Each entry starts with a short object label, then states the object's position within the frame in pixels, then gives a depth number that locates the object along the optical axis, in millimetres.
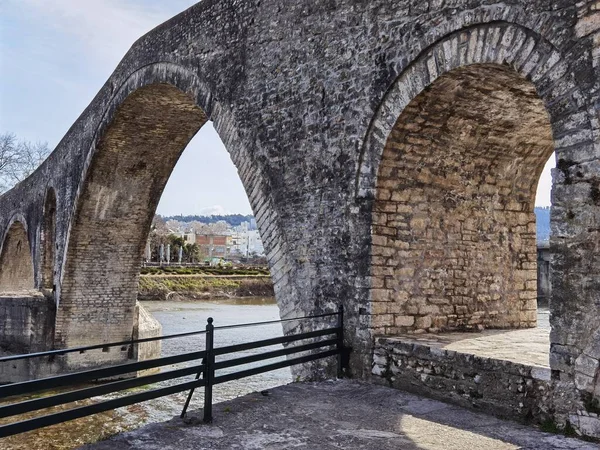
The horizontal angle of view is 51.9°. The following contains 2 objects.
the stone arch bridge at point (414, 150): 4020
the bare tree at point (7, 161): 33284
